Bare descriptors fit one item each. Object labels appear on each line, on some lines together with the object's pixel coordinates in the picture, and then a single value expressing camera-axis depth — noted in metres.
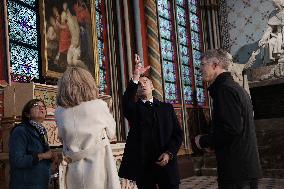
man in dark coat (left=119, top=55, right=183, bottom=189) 2.94
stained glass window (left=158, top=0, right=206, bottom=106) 10.44
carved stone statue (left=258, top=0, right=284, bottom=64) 10.20
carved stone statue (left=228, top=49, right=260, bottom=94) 10.43
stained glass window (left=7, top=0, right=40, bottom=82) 5.90
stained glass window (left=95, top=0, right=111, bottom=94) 8.11
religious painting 6.39
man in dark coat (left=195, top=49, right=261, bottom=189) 2.40
